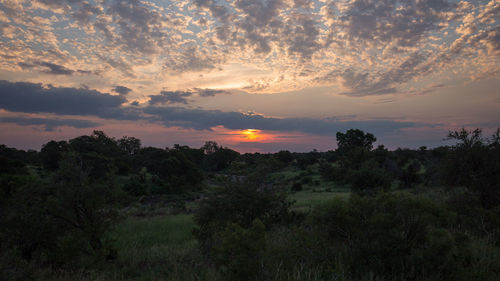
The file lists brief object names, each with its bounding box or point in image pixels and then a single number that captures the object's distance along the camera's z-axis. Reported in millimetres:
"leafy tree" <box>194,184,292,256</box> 10602
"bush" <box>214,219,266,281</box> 4688
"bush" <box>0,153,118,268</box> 7191
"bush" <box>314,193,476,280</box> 4922
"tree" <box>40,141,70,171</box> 44812
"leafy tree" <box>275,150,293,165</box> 78744
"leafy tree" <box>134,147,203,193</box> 46875
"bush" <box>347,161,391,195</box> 27750
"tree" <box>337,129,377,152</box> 73288
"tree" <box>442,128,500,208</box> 11367
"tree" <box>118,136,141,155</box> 79931
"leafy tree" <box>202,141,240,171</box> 82312
